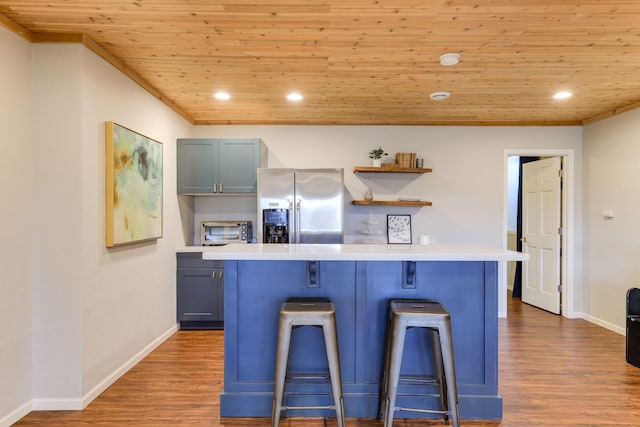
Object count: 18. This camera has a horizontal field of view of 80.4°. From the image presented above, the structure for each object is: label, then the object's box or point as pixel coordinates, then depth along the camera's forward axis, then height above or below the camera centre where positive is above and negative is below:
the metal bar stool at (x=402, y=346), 2.04 -0.72
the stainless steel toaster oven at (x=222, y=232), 4.48 -0.23
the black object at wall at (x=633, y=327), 3.12 -0.96
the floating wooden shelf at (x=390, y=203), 4.41 +0.11
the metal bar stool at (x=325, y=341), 2.07 -0.74
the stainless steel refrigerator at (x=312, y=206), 4.02 +0.07
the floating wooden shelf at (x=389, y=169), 4.42 +0.50
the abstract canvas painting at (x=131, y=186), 2.69 +0.21
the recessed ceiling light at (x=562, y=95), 3.54 +1.11
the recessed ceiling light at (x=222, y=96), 3.58 +1.13
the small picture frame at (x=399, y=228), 4.63 -0.20
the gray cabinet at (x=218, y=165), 4.21 +0.53
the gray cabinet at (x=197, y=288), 4.11 -0.82
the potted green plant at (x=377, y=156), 4.48 +0.67
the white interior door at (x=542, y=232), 4.76 -0.26
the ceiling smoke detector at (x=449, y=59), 2.66 +1.10
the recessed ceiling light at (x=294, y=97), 3.59 +1.12
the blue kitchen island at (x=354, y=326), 2.37 -0.72
